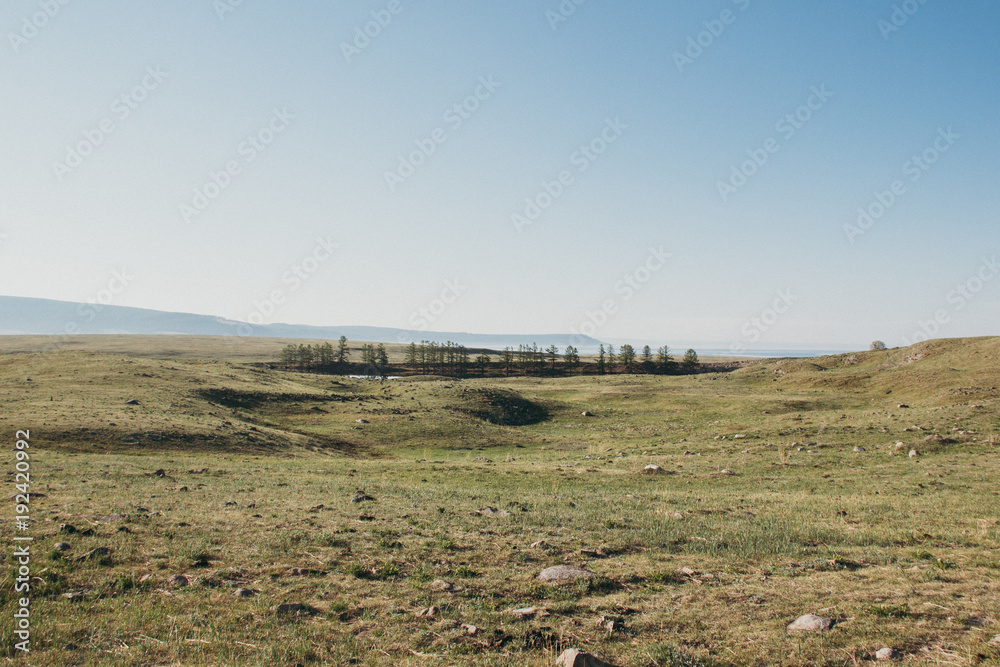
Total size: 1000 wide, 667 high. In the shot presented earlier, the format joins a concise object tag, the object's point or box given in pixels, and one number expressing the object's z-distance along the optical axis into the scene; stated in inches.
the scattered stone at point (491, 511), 679.7
